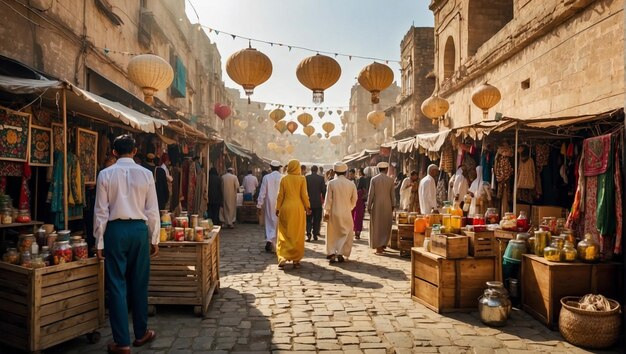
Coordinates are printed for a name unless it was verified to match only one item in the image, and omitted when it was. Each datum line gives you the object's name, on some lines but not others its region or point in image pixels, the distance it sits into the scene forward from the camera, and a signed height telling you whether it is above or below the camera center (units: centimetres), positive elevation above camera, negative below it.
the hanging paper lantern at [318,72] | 825 +230
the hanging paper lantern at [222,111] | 1967 +355
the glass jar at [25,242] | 362 -52
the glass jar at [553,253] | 452 -68
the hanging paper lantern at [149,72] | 825 +227
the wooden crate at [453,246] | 486 -67
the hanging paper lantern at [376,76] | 951 +255
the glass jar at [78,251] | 378 -60
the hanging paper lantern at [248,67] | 808 +234
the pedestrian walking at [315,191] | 994 -9
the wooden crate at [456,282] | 486 -109
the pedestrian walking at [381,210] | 862 -46
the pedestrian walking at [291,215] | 706 -48
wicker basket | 385 -127
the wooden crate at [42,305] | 334 -101
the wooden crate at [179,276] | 457 -100
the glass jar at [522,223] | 578 -46
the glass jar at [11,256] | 358 -63
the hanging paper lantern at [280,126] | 2117 +311
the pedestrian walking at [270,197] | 905 -23
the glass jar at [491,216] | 641 -41
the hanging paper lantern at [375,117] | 1981 +336
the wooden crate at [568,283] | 437 -98
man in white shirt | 353 -41
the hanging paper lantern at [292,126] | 2272 +331
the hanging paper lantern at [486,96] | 1076 +242
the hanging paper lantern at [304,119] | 2074 +338
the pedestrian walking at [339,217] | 770 -54
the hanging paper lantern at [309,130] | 2398 +332
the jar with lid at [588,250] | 446 -64
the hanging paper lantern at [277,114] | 1912 +332
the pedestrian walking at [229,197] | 1245 -32
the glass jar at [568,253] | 448 -67
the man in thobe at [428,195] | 937 -14
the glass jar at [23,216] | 468 -37
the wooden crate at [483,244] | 495 -65
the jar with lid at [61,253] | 362 -60
